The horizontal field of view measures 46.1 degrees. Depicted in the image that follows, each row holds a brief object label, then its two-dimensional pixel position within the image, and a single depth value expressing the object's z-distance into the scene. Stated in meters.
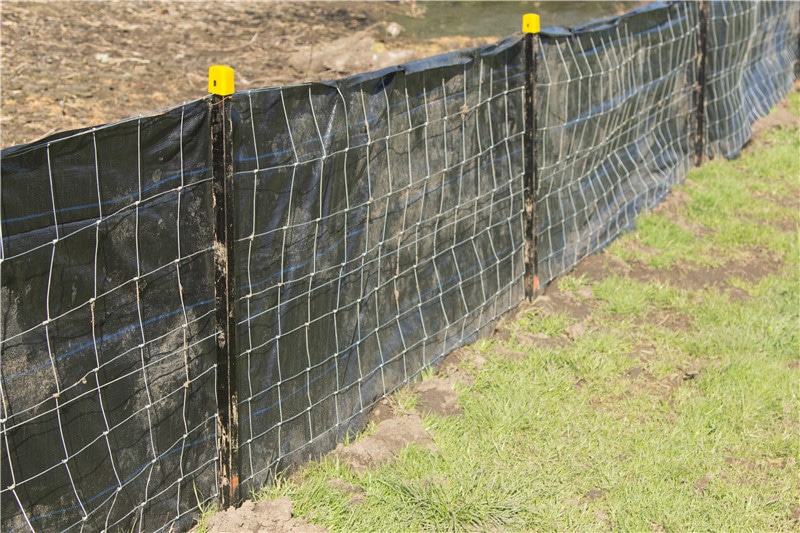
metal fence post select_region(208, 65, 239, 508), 3.65
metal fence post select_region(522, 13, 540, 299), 5.82
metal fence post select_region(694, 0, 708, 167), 8.34
